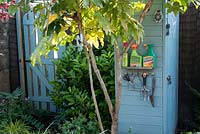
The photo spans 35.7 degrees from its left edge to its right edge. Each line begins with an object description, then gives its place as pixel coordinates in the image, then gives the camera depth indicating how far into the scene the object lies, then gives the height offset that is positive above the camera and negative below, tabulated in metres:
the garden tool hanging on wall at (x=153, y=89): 2.87 -0.33
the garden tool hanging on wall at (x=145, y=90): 2.87 -0.33
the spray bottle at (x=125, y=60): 2.84 -0.05
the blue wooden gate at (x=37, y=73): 4.45 -0.25
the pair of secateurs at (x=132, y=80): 2.92 -0.24
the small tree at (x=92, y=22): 2.10 +0.25
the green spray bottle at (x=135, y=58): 2.80 -0.03
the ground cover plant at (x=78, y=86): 3.40 -0.36
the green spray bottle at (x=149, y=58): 2.78 -0.03
